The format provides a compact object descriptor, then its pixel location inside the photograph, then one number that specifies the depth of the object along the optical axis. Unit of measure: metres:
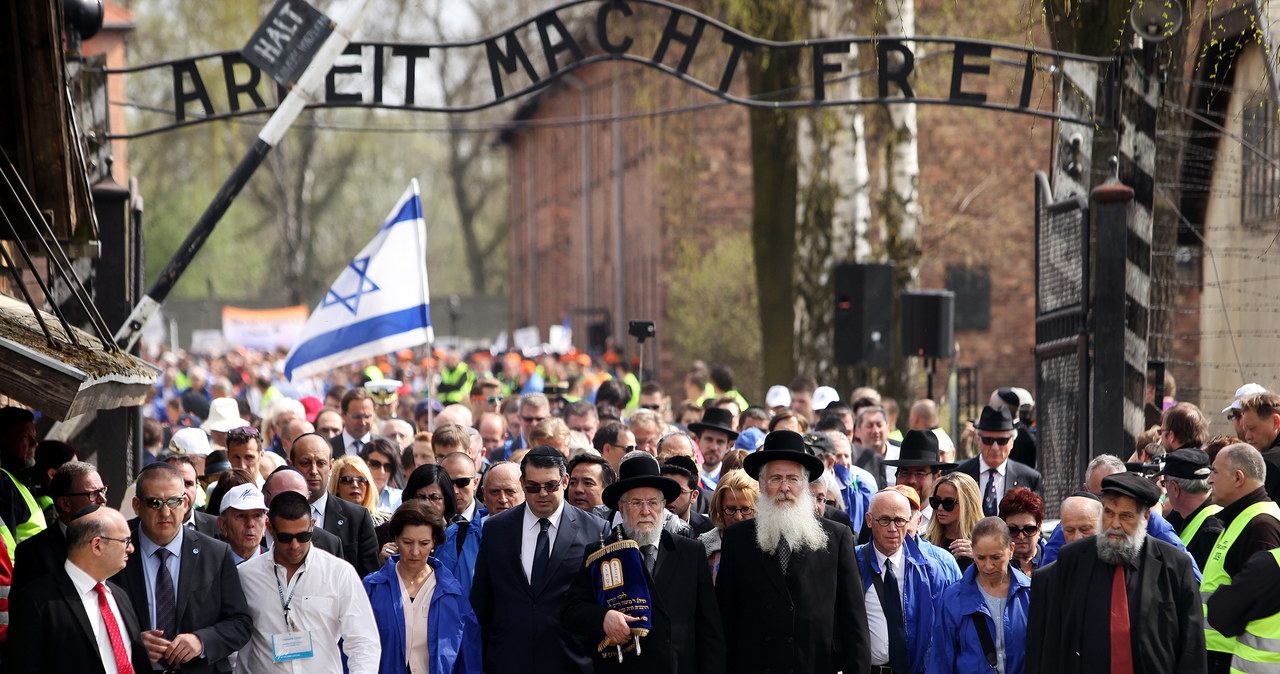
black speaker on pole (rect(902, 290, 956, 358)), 33.44
